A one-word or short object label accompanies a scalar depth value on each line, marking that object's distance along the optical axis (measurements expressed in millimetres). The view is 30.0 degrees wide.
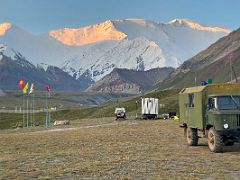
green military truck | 23297
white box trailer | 82125
